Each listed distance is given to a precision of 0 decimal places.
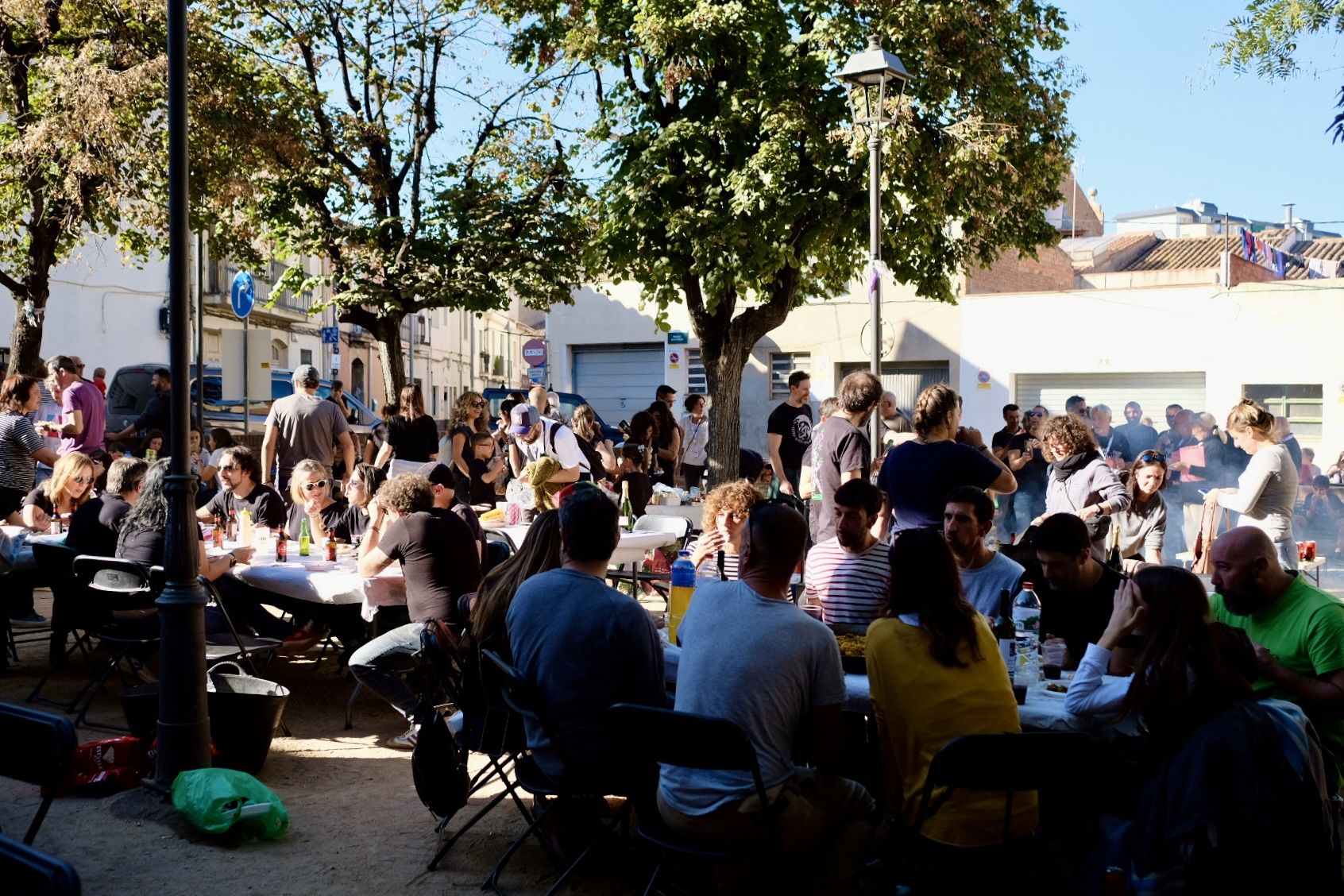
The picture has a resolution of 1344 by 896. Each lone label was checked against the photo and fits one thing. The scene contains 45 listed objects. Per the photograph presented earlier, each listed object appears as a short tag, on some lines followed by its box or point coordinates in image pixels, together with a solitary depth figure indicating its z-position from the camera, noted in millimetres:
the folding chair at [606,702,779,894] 3436
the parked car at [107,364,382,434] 19828
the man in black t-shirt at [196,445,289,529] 8117
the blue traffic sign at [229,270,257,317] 12531
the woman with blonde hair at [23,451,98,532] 8703
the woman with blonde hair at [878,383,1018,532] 6223
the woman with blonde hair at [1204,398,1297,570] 7484
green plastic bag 4977
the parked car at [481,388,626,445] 22419
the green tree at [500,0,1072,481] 13312
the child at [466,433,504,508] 12242
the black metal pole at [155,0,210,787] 5184
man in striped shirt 5605
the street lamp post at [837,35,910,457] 10758
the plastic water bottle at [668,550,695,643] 5227
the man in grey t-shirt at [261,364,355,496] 10344
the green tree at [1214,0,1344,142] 8984
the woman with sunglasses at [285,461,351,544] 7805
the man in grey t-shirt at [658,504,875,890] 3672
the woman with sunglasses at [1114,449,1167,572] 8164
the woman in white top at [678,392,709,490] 15969
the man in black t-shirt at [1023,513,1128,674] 4988
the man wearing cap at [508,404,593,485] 10177
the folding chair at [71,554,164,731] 6242
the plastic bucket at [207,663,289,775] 5719
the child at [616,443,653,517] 12438
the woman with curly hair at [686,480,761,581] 5891
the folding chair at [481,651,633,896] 4141
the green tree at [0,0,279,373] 13188
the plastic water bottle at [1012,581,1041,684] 4441
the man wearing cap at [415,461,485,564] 7512
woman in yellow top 3580
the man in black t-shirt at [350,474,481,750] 5891
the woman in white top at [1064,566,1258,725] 3229
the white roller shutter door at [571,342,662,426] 29281
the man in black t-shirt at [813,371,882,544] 7336
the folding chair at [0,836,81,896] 2209
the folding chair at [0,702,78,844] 3160
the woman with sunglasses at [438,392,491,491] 12234
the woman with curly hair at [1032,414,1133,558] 7461
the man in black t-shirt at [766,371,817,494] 11844
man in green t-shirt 3996
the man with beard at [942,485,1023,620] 5281
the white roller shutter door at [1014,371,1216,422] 23984
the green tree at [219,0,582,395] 16438
